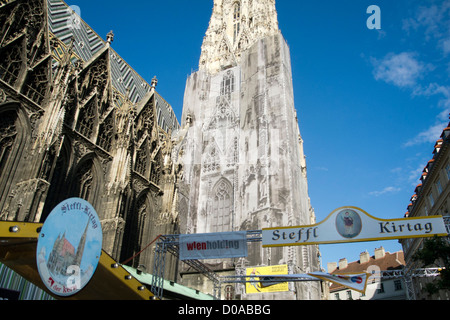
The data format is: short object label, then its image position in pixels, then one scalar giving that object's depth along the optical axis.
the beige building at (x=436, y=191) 21.62
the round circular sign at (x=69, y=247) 7.08
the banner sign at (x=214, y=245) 10.85
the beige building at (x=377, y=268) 37.66
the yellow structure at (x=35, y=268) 8.21
